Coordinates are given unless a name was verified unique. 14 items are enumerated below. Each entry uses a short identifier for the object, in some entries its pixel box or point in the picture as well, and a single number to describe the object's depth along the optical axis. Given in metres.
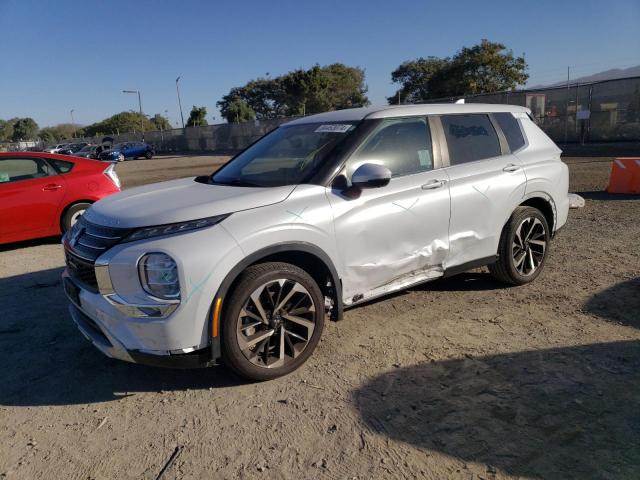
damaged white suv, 3.01
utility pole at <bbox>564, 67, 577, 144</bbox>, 21.77
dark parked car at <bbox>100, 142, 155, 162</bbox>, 40.00
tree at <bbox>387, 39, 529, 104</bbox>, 44.28
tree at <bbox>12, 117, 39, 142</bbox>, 110.44
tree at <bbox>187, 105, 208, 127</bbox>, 64.88
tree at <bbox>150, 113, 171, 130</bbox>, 109.62
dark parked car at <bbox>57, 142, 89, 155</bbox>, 42.61
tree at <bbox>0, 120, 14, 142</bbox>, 110.91
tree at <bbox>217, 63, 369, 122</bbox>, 59.11
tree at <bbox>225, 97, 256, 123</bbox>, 70.00
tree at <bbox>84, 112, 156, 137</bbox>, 100.56
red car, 7.24
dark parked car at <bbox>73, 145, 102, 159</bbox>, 39.62
